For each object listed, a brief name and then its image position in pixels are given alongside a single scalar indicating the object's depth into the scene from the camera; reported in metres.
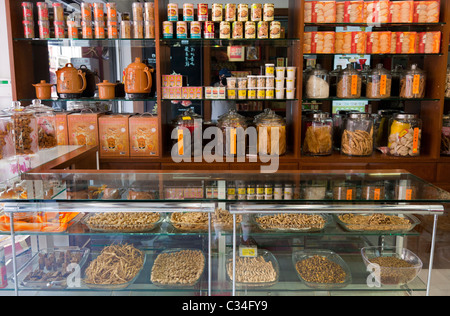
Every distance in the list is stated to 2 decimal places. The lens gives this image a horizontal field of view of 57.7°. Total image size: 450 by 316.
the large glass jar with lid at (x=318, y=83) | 3.23
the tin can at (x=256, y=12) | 3.09
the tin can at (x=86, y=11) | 3.14
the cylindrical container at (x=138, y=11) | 3.13
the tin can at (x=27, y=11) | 3.14
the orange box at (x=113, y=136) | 3.28
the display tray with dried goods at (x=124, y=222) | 1.74
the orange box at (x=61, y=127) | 3.26
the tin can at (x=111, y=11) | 3.16
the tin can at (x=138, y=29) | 3.21
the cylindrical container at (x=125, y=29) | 3.22
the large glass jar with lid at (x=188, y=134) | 3.32
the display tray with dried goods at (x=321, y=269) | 1.80
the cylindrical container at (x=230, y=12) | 3.09
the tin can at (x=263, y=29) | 3.15
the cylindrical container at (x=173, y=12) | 3.13
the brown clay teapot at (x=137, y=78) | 3.21
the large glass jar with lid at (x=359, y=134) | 3.21
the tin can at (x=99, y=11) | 3.16
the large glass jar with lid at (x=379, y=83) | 3.22
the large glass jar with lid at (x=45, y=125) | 2.29
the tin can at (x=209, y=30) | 3.15
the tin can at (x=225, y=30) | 3.15
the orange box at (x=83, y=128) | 3.26
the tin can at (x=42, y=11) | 3.15
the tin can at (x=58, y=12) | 3.15
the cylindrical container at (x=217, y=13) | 3.12
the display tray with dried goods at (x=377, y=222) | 1.79
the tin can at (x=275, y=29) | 3.16
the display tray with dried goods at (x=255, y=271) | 1.79
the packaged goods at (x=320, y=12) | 3.13
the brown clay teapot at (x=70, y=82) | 3.23
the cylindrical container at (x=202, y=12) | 3.11
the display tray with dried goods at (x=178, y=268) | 1.79
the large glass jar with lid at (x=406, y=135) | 3.22
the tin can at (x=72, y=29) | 3.20
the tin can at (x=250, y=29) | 3.14
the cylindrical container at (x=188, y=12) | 3.13
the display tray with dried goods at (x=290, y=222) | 1.77
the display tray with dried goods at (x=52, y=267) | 1.78
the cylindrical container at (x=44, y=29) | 3.20
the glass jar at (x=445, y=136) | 3.30
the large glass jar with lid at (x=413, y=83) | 3.22
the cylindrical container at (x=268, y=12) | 3.10
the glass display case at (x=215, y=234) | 1.58
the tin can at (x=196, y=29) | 3.14
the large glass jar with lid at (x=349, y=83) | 3.21
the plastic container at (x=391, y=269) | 1.81
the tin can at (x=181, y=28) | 3.14
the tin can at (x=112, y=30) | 3.21
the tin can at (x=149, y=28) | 3.19
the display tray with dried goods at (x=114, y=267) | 1.78
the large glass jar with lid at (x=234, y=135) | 3.26
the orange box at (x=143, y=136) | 3.28
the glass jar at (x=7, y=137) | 2.01
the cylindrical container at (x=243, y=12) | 3.08
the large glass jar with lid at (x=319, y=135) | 3.22
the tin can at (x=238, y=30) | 3.15
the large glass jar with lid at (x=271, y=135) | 3.23
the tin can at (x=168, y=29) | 3.14
